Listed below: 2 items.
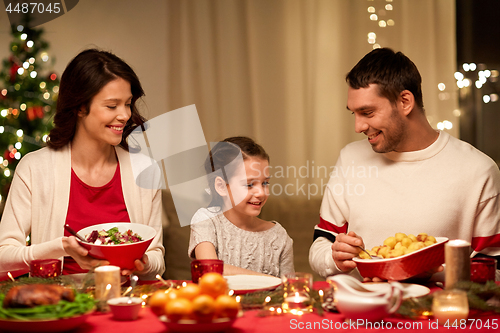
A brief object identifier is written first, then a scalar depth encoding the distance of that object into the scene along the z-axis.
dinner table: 1.05
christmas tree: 3.53
